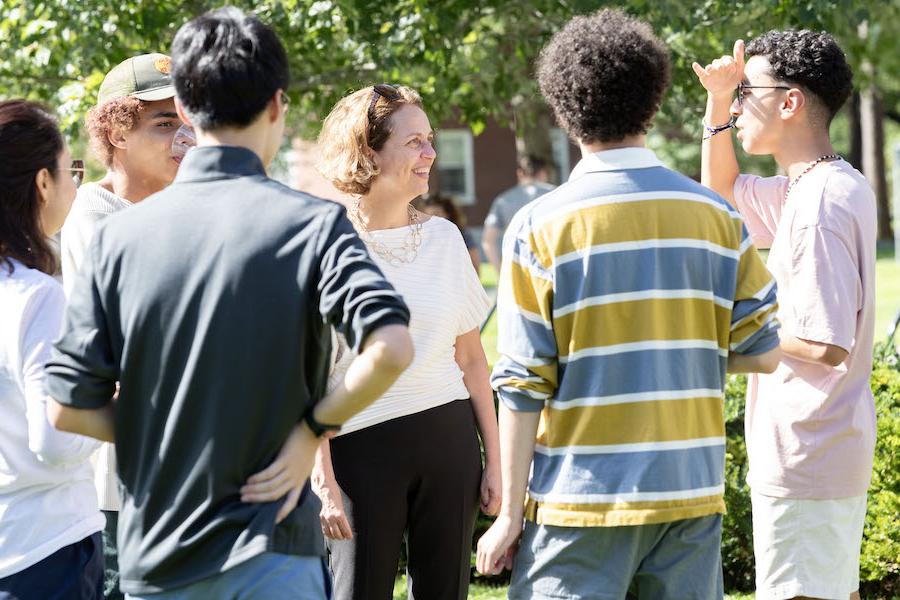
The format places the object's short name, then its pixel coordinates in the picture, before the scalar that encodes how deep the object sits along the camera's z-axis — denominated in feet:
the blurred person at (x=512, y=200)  42.16
